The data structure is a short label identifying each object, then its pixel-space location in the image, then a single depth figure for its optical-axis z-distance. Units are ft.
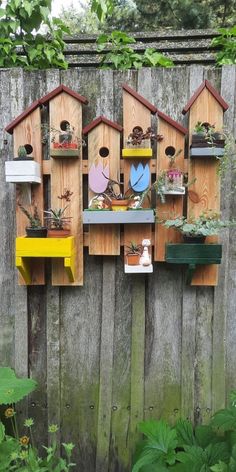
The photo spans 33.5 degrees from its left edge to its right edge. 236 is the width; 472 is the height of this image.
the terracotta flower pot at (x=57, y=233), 6.48
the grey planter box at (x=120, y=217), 6.35
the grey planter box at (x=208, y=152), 6.25
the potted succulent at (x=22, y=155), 6.47
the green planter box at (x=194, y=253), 6.31
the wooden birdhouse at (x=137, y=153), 6.45
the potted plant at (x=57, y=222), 6.51
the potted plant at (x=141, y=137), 6.39
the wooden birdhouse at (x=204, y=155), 6.47
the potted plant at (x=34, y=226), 6.55
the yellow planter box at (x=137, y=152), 6.42
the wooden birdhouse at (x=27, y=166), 6.44
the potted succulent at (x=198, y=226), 6.19
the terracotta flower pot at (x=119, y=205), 6.44
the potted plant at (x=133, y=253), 6.57
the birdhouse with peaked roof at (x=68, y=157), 6.64
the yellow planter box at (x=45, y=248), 6.31
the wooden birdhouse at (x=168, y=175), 6.46
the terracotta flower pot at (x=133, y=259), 6.57
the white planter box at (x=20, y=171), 6.42
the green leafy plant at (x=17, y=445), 6.15
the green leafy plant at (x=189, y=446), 5.91
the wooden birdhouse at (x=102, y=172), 6.63
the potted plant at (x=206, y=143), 6.25
